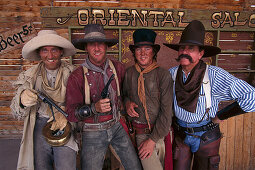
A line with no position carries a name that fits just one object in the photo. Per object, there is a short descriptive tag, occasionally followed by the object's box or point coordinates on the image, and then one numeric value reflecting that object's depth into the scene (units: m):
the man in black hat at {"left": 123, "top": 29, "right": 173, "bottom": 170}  2.10
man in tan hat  2.07
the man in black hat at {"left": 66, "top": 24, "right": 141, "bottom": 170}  1.96
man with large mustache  2.00
